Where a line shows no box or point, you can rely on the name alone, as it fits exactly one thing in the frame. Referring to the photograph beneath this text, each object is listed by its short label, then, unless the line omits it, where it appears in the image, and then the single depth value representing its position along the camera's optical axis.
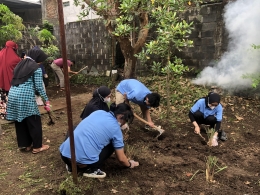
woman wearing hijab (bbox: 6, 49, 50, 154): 3.68
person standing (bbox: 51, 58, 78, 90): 8.53
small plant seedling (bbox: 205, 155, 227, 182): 3.09
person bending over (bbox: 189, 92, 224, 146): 4.07
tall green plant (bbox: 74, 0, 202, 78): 4.69
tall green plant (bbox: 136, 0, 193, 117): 4.59
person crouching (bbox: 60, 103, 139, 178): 2.82
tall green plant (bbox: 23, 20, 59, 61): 8.25
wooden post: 2.23
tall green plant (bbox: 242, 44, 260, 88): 4.91
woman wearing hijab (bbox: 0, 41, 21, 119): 5.15
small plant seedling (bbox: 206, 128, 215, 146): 3.92
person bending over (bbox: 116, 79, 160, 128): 4.07
